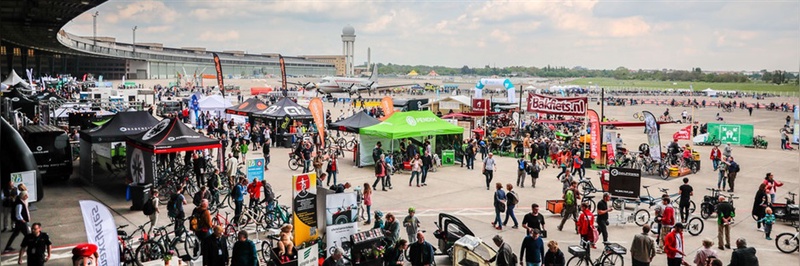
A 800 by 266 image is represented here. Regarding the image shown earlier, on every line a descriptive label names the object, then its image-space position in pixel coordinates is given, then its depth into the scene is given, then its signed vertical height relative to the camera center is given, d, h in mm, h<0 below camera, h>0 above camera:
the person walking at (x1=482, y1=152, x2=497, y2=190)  18344 -2307
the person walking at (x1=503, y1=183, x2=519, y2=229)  13695 -2492
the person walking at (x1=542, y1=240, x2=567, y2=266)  9416 -2573
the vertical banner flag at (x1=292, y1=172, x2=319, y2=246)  11156 -2317
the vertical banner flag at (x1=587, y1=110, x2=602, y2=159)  23047 -1526
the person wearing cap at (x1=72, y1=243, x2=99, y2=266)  8445 -2439
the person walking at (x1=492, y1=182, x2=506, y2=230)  13700 -2495
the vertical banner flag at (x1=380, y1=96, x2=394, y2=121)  27219 -713
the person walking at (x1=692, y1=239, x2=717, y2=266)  9702 -2588
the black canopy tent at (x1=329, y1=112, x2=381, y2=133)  24172 -1387
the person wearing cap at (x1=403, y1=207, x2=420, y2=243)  11664 -2655
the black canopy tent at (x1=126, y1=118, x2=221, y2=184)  16391 -1653
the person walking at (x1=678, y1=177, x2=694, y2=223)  14273 -2479
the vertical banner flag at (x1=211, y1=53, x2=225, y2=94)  44631 +1268
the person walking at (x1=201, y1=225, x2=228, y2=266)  9766 -2682
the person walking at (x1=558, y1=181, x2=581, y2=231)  13523 -2449
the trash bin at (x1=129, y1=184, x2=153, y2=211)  15594 -2913
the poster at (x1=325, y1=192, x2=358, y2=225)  11336 -2298
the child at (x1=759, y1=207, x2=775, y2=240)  12930 -2667
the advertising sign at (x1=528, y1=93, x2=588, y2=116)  25125 -496
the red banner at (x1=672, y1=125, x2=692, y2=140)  26856 -1713
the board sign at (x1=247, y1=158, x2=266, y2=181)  16719 -2297
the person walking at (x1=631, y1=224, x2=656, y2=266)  9953 -2560
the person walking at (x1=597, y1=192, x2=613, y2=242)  12273 -2481
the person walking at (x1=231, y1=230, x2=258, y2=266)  9477 -2637
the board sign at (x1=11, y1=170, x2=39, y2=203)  14330 -2395
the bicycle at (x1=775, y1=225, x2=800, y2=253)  12008 -2908
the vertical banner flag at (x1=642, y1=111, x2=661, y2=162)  22672 -1495
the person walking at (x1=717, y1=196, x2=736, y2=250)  12164 -2477
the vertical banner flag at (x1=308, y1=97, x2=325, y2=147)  22125 -925
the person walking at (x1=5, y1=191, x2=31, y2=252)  11910 -2725
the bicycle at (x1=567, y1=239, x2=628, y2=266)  10305 -2812
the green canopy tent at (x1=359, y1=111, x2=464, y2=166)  22578 -1543
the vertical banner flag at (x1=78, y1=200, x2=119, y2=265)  8461 -2066
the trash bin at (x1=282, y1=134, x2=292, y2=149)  29297 -2615
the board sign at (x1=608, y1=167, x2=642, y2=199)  15461 -2277
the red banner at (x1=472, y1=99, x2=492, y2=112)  40000 -880
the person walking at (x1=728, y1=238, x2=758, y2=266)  9406 -2496
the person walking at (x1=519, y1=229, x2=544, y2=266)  9836 -2562
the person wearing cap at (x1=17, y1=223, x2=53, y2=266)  10016 -2748
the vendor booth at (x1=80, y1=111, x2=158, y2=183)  18766 -1711
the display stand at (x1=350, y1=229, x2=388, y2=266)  10039 -2703
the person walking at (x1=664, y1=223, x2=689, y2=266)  10211 -2568
